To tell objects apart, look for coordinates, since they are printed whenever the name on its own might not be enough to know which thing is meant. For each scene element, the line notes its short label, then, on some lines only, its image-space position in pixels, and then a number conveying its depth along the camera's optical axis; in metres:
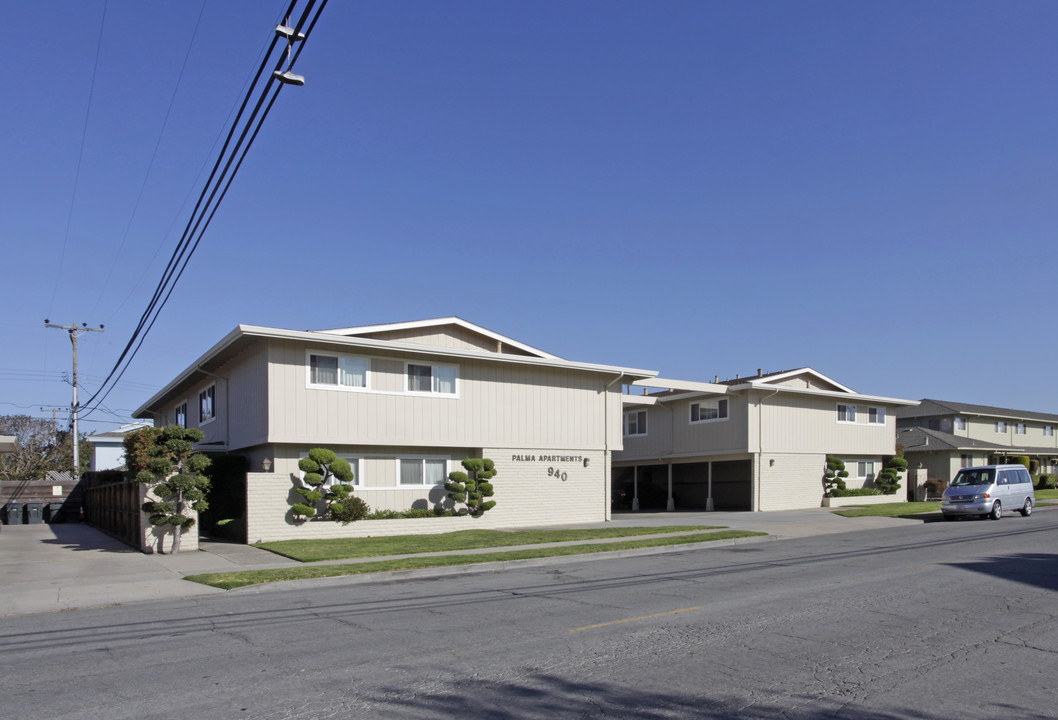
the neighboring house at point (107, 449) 49.94
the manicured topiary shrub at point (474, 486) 24.27
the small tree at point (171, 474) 18.62
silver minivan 27.20
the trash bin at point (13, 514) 32.53
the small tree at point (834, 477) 36.22
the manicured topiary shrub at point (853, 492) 36.40
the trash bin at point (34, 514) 32.78
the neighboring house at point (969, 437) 46.56
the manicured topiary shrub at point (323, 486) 21.19
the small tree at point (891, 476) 38.59
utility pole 45.78
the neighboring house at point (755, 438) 34.19
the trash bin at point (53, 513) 33.59
